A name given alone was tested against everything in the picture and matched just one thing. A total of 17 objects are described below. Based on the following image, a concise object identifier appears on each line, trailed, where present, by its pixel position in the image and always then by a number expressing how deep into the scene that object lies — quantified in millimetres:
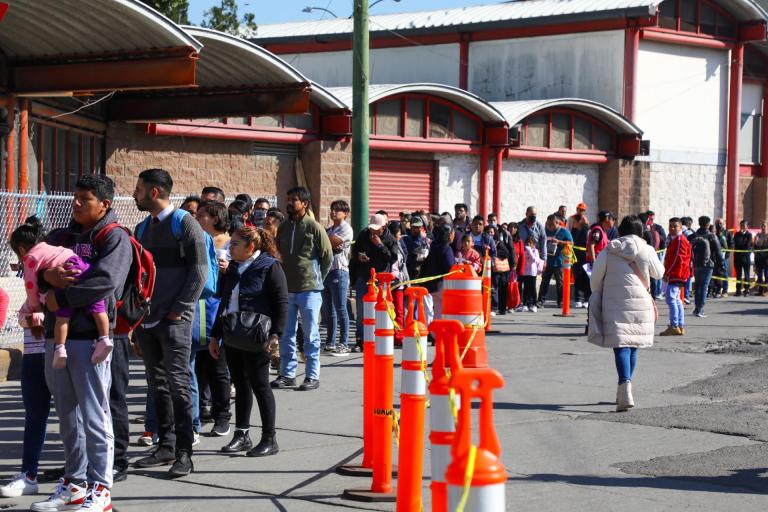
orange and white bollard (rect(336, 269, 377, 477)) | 7785
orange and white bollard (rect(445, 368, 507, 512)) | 3697
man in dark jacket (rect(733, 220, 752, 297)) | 28094
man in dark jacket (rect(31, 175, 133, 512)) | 6699
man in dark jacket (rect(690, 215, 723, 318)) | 20609
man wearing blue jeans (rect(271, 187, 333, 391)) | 11719
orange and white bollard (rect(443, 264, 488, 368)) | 10656
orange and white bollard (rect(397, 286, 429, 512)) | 6250
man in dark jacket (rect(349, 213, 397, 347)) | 14680
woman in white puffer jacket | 10586
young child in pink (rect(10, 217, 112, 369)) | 6648
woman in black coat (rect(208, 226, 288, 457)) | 8477
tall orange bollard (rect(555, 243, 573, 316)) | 20734
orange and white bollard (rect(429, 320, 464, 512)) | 5070
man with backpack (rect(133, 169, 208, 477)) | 7938
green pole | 17094
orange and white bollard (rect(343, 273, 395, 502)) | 7133
